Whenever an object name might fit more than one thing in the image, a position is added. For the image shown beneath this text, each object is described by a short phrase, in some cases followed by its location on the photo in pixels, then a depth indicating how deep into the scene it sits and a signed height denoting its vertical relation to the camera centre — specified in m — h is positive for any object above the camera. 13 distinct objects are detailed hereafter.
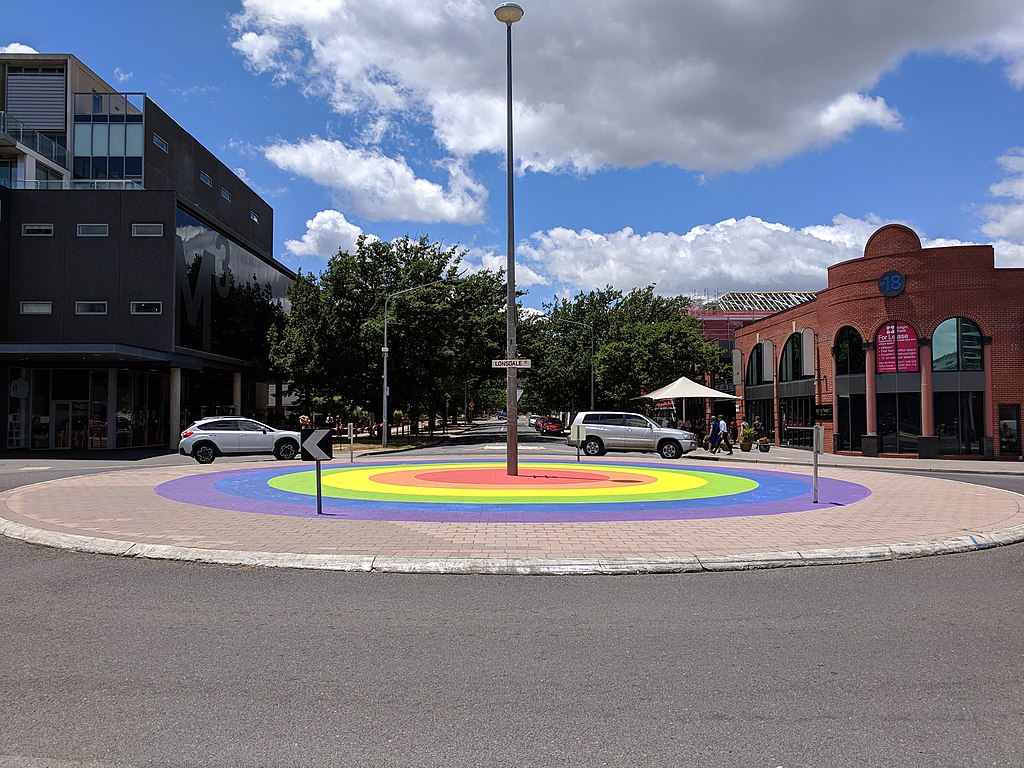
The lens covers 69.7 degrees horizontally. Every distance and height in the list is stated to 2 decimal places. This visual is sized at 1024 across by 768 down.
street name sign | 17.44 +0.99
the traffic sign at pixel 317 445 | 11.66 -0.64
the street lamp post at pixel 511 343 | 17.86 +1.54
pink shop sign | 33.28 +2.56
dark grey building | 36.31 +5.15
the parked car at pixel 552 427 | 65.31 -1.96
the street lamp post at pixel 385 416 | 38.91 -0.62
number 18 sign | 33.28 +5.55
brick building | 32.00 +2.40
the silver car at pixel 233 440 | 26.91 -1.29
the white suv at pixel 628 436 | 29.42 -1.26
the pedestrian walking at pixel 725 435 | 34.66 -1.43
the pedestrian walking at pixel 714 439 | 34.00 -1.57
